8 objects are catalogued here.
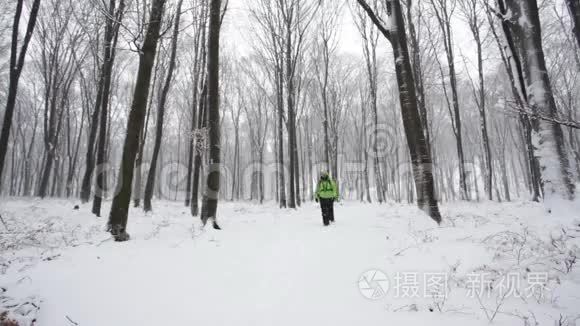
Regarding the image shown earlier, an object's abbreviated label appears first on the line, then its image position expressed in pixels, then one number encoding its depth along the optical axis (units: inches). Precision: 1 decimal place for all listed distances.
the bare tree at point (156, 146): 409.4
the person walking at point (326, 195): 270.7
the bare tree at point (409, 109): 220.4
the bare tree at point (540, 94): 155.6
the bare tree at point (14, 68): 313.9
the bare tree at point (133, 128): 187.9
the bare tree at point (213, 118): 241.8
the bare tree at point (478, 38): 516.4
